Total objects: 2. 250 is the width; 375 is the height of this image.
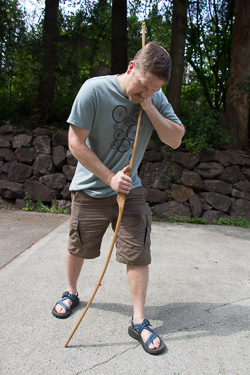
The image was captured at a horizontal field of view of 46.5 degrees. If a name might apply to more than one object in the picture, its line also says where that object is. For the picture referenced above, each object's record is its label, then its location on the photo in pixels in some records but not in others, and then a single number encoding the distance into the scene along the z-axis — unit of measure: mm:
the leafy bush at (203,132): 5246
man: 1745
